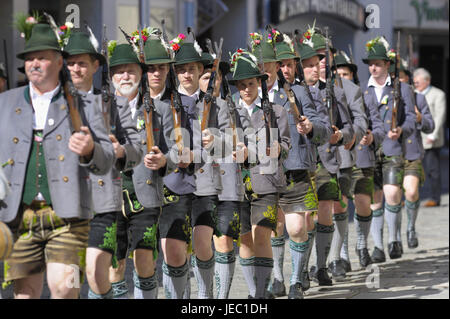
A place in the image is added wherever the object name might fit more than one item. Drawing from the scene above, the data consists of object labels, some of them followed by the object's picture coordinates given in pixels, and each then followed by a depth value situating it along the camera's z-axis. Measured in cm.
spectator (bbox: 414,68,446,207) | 3459
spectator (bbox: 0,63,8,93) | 1903
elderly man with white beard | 1492
